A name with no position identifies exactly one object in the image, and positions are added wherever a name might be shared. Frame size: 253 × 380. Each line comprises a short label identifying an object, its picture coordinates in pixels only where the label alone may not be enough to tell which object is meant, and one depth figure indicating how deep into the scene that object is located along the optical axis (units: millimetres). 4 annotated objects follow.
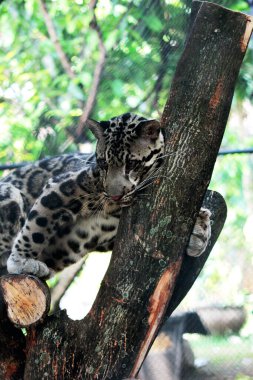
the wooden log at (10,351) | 5984
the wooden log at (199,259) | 6742
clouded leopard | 6105
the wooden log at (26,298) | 5703
